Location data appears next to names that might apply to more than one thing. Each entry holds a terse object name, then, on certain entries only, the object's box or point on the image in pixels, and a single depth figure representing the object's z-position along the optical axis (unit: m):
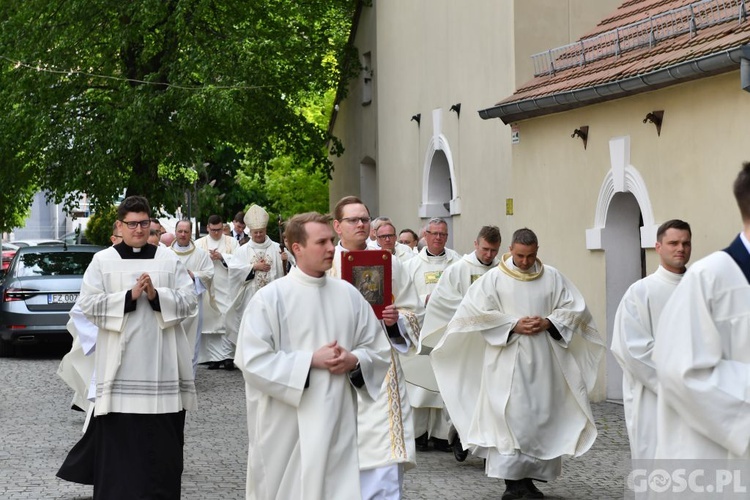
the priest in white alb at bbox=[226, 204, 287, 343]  19.16
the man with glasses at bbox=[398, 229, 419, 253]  18.50
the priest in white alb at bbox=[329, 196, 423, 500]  8.03
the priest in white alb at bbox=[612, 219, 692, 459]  7.80
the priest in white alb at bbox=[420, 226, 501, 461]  11.46
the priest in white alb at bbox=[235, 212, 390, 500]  6.40
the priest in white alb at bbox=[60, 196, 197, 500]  8.55
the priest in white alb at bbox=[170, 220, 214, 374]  17.39
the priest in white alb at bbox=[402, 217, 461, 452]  11.98
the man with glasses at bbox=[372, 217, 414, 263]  12.98
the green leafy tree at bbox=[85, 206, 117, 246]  39.59
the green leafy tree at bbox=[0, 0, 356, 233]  26.34
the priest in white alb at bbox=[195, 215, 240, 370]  19.19
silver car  19.72
